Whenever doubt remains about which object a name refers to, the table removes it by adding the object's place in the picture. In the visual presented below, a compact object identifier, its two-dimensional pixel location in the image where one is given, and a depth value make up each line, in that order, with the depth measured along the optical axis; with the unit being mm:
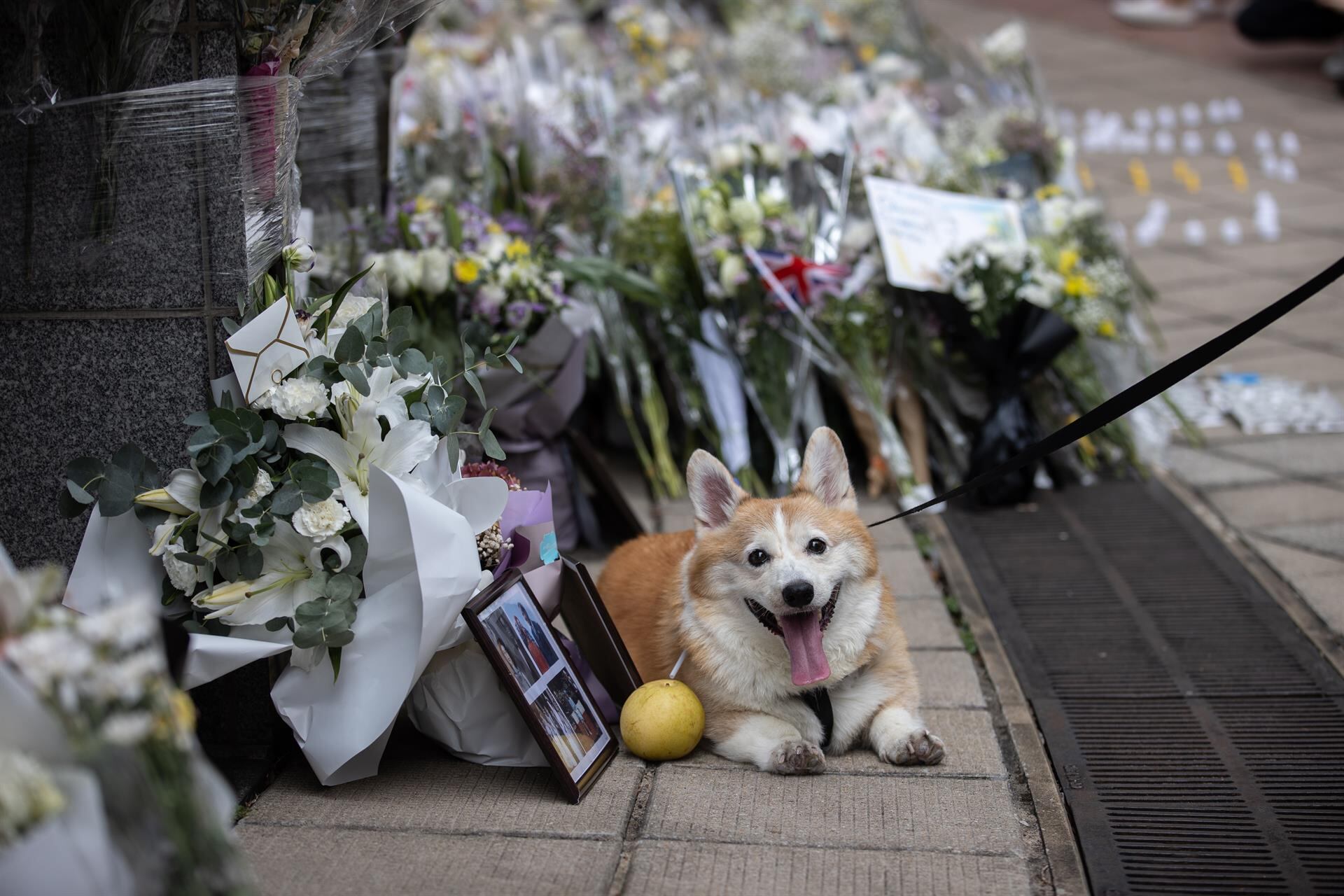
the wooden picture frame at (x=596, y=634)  2793
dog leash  2367
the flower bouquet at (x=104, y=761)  1317
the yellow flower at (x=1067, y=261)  4621
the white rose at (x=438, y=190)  4336
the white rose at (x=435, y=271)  3686
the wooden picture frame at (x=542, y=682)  2463
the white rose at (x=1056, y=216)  4891
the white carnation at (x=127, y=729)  1293
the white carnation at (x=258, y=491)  2424
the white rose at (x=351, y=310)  2688
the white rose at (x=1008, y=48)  6535
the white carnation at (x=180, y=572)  2420
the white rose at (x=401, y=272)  3654
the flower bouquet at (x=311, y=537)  2416
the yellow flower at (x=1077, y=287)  4547
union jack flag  4453
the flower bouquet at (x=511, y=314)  3705
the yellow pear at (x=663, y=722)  2627
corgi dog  2562
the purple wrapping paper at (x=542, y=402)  3762
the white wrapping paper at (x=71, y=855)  1393
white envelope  2488
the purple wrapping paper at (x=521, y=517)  2775
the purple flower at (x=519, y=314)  3750
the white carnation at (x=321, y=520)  2412
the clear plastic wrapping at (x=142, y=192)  2512
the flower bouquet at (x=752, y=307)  4484
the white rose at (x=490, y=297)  3723
